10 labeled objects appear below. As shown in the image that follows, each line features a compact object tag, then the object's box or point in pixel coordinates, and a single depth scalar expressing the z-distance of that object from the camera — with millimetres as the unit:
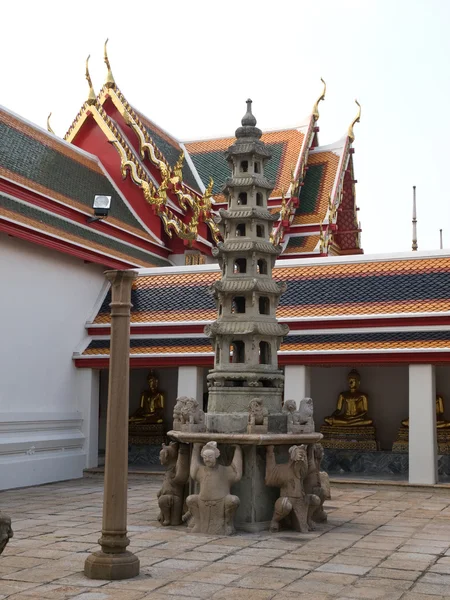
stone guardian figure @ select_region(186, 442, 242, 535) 8172
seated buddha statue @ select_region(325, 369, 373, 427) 15016
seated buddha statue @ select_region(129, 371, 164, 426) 16172
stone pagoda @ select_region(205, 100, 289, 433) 9086
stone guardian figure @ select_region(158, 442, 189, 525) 8688
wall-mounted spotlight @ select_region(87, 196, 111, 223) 14789
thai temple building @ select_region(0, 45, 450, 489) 12211
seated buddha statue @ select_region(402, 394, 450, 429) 14633
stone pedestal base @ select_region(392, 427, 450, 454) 14250
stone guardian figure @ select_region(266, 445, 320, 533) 8359
